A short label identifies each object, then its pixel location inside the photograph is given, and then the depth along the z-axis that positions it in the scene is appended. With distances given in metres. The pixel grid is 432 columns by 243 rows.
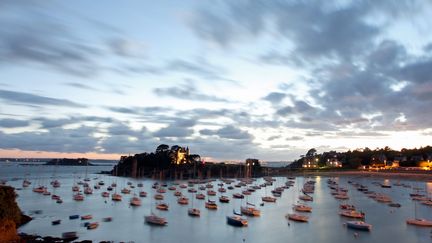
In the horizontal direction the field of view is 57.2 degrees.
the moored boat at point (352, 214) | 57.29
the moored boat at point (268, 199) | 76.56
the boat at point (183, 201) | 71.53
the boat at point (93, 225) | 47.02
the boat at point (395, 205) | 70.25
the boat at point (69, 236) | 40.54
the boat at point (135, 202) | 69.93
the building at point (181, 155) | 190.73
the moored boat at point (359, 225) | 48.28
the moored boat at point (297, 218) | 54.41
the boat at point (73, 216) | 53.25
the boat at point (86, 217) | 52.67
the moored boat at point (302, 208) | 63.66
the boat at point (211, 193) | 87.69
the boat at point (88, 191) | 88.51
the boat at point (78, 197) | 76.48
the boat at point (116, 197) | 77.29
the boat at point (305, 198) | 79.20
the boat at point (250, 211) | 58.56
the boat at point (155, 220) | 51.07
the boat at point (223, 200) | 74.88
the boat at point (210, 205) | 65.52
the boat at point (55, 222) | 49.28
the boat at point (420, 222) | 50.95
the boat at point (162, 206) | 64.06
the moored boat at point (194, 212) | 58.31
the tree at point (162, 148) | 193.70
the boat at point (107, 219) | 53.16
